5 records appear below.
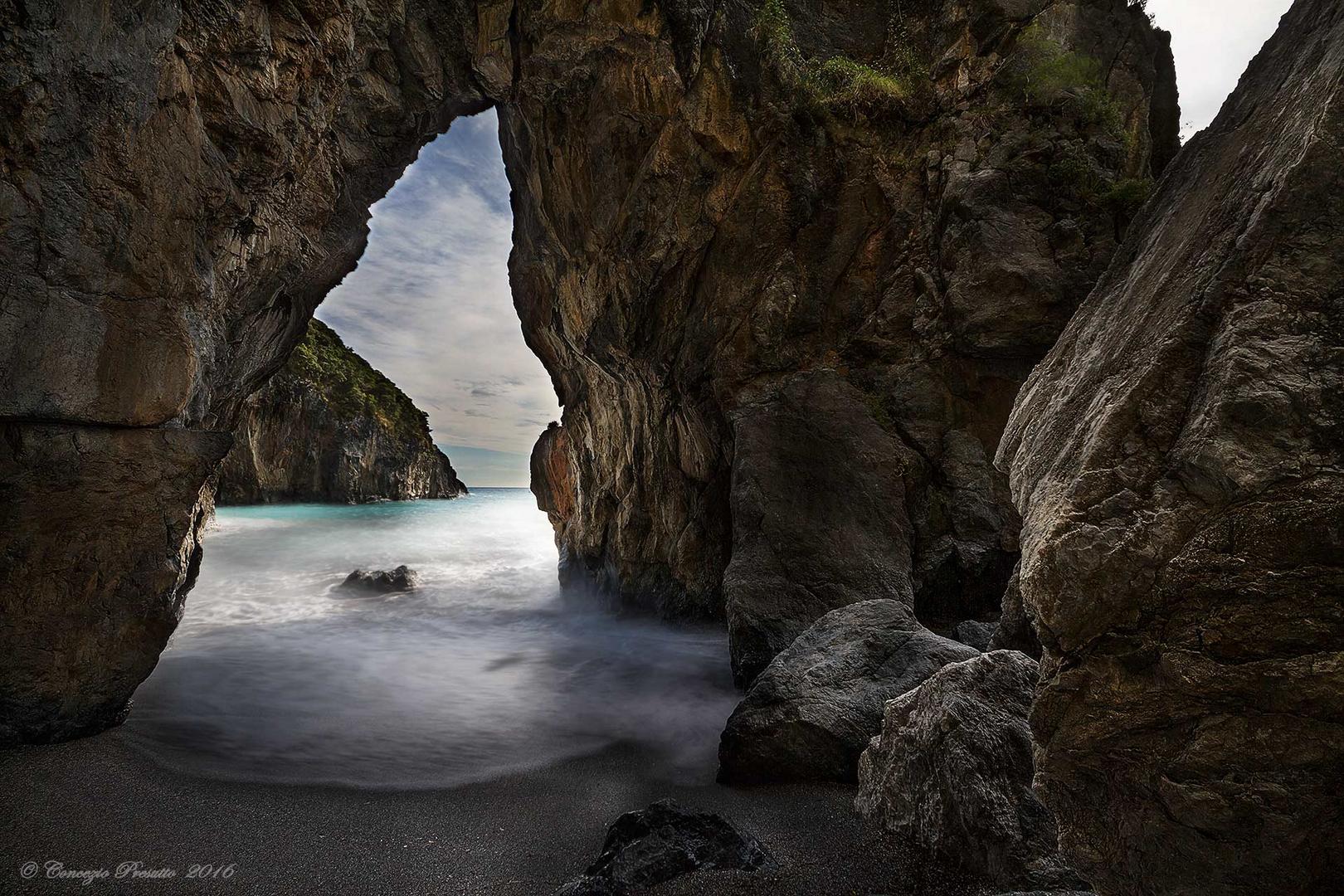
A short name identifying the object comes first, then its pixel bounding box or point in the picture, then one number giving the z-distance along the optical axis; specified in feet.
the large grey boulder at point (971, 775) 8.89
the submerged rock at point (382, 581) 46.85
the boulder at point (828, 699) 13.57
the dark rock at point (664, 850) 9.86
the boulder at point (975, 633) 19.12
